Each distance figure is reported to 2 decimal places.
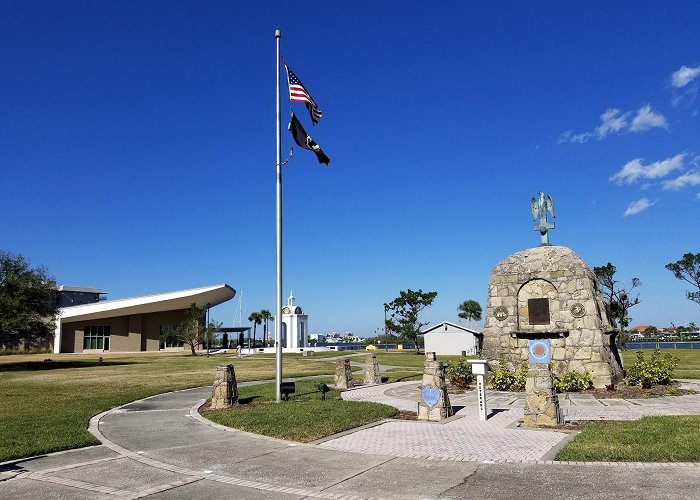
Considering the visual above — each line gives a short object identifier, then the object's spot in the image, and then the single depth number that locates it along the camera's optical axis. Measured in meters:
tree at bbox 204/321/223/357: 61.11
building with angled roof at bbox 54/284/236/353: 64.69
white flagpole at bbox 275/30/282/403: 15.73
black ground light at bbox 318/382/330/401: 15.74
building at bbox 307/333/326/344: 112.59
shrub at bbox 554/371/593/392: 16.67
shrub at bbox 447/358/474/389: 18.66
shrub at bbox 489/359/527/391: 17.50
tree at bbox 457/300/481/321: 86.69
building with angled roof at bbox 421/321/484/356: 53.91
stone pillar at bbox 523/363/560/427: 11.29
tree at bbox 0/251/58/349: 33.84
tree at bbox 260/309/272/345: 90.23
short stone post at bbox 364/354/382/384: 22.11
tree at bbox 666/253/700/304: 63.44
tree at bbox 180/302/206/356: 59.72
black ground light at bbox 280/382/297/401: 15.74
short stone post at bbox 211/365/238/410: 14.88
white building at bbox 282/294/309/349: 74.62
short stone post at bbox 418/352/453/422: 12.42
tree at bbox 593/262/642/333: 50.06
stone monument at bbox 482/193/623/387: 17.83
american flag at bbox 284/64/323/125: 16.92
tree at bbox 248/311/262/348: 90.25
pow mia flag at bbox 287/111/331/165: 16.77
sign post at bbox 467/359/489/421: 12.17
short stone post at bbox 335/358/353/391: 20.25
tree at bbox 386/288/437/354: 64.02
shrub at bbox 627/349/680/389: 17.28
